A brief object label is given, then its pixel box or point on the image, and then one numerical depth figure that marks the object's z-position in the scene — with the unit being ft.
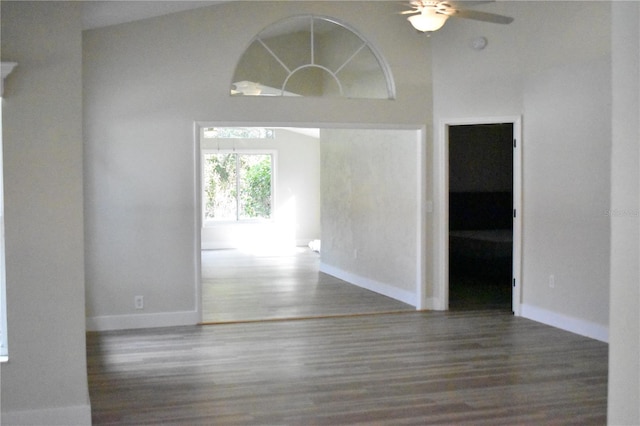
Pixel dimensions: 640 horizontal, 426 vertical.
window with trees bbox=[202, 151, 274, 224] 43.83
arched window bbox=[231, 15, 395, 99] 21.68
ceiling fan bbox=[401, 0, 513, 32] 15.55
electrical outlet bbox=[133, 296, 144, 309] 20.84
